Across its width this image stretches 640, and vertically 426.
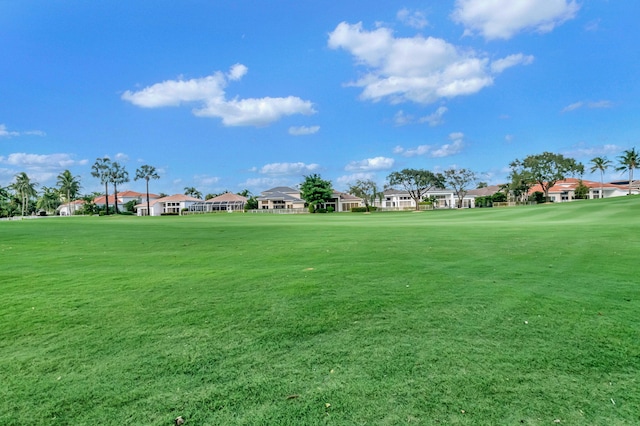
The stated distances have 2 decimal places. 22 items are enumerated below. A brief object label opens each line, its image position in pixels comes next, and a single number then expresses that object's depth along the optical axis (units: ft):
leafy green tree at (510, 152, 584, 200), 231.71
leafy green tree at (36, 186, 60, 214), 354.84
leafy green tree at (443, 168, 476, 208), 290.97
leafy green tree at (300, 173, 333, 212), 256.83
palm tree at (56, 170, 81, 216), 325.01
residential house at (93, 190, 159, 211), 408.46
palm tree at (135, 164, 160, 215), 299.17
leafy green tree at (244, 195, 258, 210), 298.56
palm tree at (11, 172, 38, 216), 312.09
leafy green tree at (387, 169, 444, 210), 276.62
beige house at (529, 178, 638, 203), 288.92
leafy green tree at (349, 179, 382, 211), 300.20
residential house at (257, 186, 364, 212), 294.46
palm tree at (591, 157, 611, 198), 276.41
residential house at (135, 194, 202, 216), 341.21
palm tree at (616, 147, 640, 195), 239.93
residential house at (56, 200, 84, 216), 362.98
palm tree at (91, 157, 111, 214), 290.35
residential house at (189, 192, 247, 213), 318.65
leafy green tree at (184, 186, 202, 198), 438.81
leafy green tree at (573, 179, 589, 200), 271.28
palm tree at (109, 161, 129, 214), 296.92
